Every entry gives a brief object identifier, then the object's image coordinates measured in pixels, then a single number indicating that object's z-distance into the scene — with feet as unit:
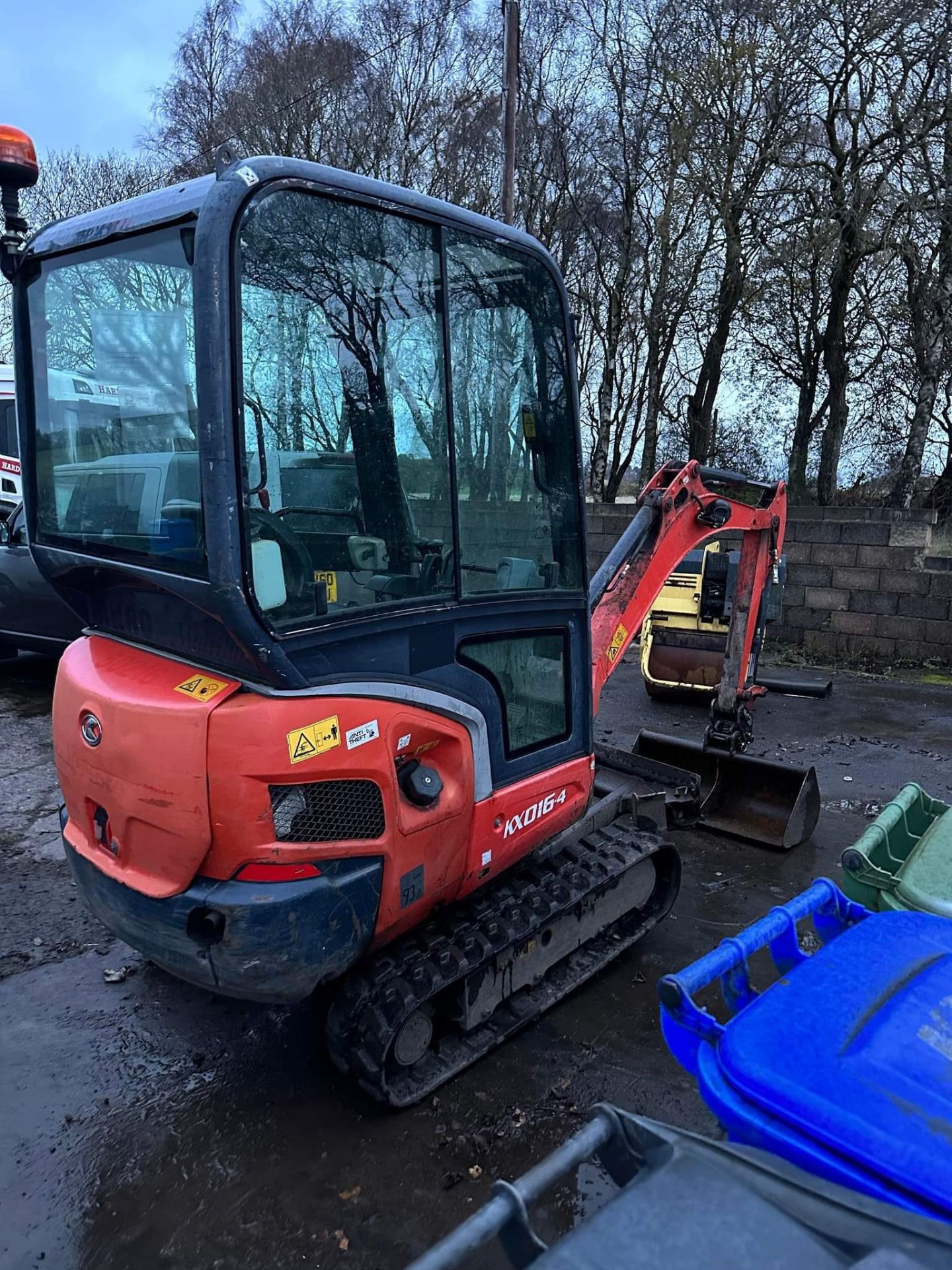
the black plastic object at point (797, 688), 21.76
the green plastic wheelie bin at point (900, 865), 8.69
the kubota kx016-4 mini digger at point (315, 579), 7.35
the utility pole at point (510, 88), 38.55
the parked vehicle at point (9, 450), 32.86
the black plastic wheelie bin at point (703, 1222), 3.49
